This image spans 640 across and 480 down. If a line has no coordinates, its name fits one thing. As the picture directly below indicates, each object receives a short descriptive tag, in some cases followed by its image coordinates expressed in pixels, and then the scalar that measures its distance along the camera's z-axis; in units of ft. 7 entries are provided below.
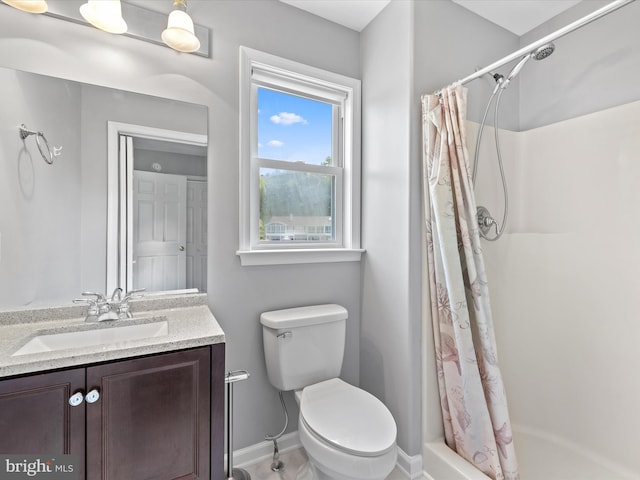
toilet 3.82
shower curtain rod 3.26
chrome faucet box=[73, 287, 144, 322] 4.25
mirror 4.13
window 5.56
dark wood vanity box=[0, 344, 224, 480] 2.99
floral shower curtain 4.79
